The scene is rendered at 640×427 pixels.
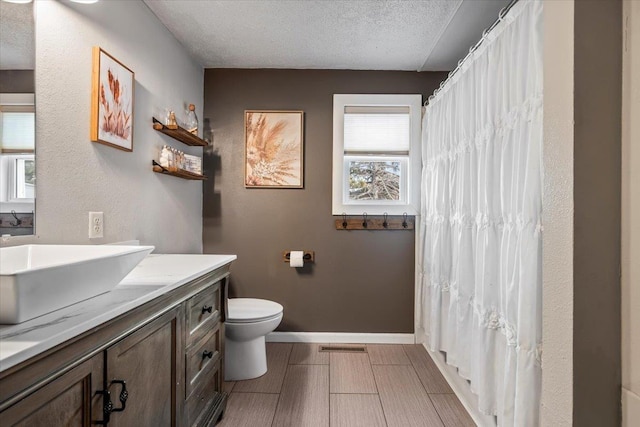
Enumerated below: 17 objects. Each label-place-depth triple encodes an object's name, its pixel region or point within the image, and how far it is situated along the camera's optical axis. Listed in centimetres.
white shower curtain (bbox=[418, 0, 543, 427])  121
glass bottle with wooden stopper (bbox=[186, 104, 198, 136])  252
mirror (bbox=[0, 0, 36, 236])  116
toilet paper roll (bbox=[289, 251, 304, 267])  279
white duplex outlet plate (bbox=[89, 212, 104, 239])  156
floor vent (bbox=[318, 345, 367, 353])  274
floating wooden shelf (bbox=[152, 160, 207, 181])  211
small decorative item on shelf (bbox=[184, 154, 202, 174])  244
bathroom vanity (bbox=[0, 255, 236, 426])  66
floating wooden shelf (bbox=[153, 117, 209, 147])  212
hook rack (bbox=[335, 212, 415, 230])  288
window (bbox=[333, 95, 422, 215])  288
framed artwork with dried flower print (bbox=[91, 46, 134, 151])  156
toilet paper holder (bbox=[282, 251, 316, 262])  287
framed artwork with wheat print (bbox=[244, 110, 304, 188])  288
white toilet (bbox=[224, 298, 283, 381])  214
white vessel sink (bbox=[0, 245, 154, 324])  67
